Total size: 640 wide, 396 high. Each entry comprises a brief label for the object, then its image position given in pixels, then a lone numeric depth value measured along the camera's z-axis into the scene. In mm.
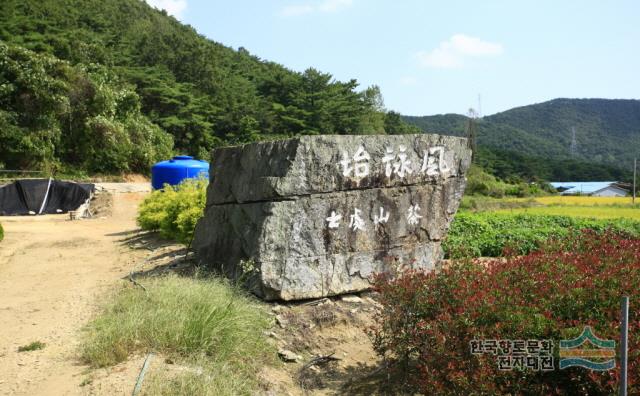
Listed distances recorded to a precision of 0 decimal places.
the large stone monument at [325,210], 5703
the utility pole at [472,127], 34216
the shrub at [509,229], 9344
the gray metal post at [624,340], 2240
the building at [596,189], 35553
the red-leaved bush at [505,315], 3131
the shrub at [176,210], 8422
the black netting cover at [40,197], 15305
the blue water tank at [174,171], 16422
